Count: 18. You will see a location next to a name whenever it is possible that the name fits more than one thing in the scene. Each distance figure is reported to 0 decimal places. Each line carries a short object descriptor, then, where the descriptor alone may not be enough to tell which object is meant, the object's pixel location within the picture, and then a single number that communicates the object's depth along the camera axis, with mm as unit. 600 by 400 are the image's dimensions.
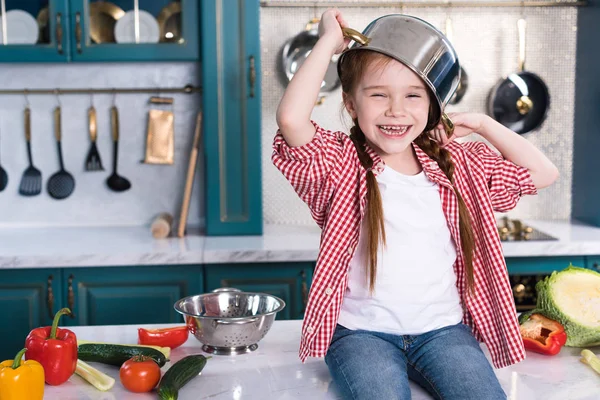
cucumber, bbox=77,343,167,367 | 1534
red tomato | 1400
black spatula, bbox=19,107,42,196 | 3273
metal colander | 1587
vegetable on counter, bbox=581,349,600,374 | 1514
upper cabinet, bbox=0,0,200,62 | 2922
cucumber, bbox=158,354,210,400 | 1355
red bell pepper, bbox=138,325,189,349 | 1638
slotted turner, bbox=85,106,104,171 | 3238
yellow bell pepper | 1285
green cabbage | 1619
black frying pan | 3279
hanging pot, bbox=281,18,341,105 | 3188
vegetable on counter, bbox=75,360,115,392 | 1438
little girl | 1487
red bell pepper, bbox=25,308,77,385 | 1416
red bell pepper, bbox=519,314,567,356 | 1607
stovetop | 2945
